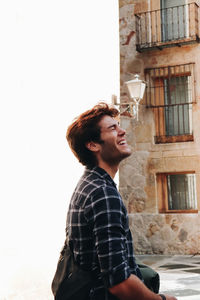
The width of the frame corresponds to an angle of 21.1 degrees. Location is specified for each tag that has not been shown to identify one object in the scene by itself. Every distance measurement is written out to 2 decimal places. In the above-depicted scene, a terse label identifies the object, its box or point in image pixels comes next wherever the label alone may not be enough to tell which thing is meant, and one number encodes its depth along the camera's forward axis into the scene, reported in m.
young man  1.43
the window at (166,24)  12.27
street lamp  9.95
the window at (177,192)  12.27
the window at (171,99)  12.41
